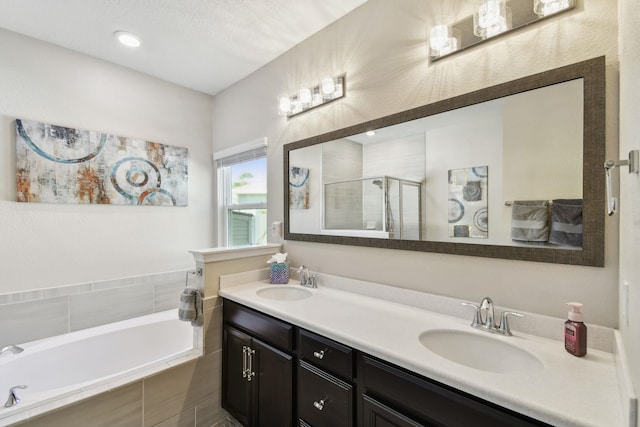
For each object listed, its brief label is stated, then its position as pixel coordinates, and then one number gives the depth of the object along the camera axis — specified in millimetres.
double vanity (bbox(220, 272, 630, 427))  789
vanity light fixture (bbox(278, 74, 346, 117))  1882
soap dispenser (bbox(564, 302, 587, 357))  964
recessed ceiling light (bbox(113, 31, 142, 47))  2023
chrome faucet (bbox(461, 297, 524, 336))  1148
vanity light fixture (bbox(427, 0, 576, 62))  1142
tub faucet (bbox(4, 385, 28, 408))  1300
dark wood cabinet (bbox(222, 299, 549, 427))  878
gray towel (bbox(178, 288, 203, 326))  1736
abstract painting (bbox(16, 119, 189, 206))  2020
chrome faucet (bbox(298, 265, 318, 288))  1937
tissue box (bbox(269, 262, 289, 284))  2014
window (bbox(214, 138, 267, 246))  2611
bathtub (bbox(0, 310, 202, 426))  1376
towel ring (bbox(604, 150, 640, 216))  661
